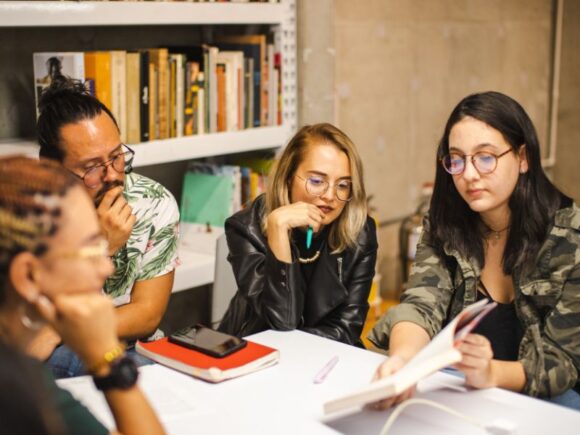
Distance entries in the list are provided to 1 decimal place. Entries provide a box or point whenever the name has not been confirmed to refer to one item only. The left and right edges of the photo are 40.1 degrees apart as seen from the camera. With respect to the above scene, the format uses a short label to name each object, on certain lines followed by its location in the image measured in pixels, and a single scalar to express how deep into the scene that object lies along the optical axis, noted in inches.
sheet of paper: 53.8
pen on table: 60.3
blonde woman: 83.2
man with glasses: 79.0
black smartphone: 63.9
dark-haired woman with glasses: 68.6
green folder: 122.9
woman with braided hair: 36.2
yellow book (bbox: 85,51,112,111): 101.0
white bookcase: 94.7
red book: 60.8
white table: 52.7
